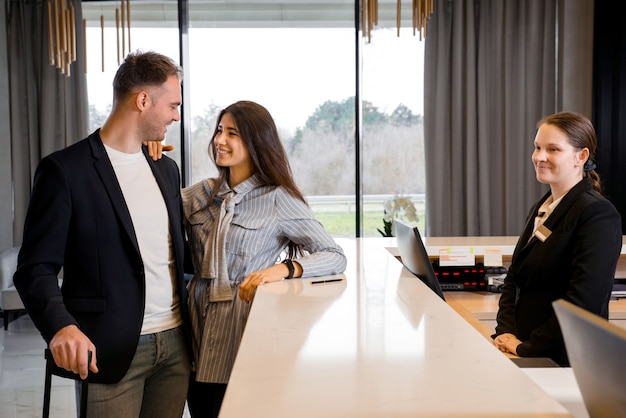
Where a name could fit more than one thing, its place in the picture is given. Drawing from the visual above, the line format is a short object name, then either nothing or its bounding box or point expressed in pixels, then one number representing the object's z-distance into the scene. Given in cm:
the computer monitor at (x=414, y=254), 220
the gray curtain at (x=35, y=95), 673
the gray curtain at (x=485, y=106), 651
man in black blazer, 175
